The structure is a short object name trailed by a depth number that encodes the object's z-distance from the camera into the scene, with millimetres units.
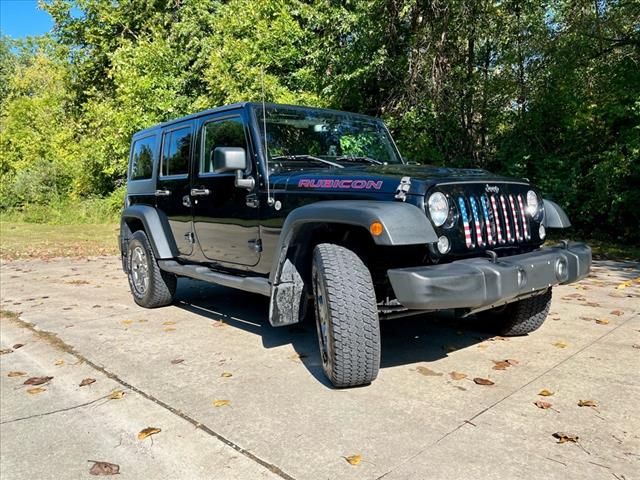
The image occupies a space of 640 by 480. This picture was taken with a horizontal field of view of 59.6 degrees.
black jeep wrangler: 3166
